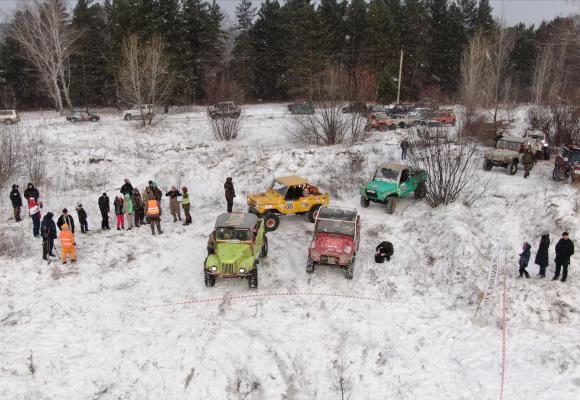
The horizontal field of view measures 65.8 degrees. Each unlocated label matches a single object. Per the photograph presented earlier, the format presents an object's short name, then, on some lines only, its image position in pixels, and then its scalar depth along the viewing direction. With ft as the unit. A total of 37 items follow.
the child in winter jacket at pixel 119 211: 50.16
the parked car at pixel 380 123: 103.96
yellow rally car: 51.83
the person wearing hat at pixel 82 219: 48.36
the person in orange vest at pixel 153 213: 49.44
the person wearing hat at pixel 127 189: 53.62
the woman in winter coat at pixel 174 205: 52.80
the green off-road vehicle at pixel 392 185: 55.93
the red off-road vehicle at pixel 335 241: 40.11
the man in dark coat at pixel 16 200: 51.93
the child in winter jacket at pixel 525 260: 38.47
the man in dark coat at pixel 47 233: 42.42
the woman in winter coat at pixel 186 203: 51.88
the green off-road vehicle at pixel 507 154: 64.25
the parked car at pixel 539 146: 68.76
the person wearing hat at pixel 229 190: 56.49
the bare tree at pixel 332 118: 81.30
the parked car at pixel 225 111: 94.53
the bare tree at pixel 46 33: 112.06
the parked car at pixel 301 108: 89.61
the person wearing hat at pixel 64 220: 44.01
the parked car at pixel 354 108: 85.45
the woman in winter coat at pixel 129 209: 50.57
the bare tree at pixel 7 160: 61.62
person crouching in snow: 43.68
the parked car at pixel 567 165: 55.89
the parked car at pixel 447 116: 105.61
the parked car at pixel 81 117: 110.04
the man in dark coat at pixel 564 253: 37.14
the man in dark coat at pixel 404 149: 73.72
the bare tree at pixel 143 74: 102.01
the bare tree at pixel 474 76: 95.14
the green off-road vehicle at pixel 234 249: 37.63
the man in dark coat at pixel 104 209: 50.37
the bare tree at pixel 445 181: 51.15
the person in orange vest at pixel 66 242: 41.91
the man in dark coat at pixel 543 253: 37.91
